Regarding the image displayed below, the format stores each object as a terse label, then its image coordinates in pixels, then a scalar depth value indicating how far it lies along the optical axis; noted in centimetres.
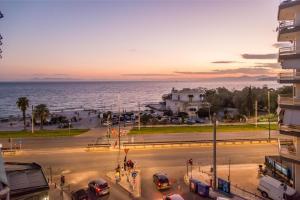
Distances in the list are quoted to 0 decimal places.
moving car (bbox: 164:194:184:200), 1925
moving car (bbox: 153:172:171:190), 2252
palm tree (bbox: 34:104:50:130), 5001
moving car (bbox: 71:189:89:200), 1998
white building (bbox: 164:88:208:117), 7475
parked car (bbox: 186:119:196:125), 5848
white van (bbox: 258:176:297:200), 2008
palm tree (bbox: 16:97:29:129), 4972
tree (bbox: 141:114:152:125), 5765
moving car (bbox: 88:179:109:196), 2127
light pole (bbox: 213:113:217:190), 2171
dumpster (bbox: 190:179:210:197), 2105
